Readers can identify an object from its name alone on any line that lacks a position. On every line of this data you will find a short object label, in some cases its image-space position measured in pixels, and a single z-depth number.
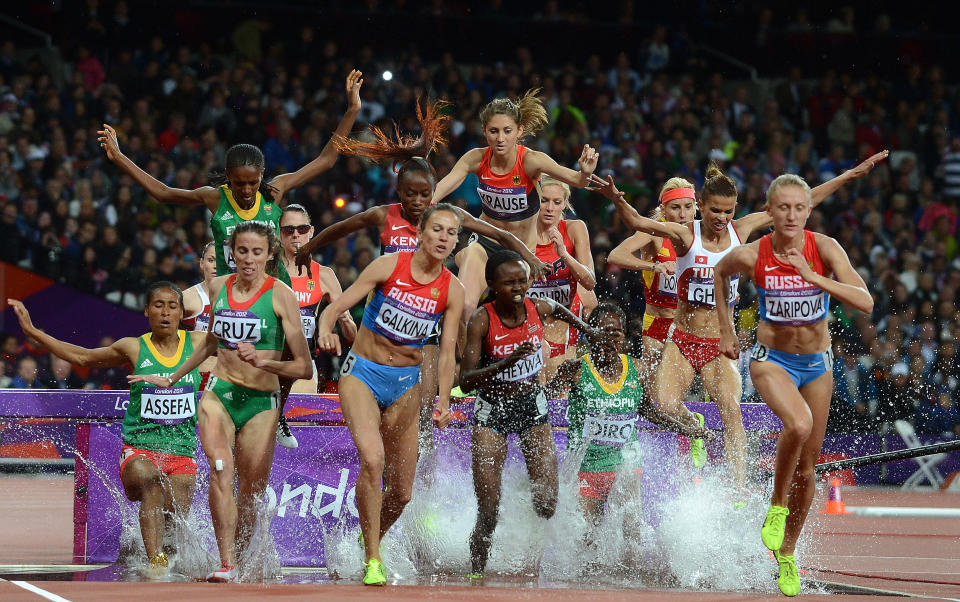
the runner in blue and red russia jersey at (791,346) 14.52
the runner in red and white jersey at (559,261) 19.62
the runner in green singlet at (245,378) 14.85
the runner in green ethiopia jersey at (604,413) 17.28
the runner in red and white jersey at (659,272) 19.19
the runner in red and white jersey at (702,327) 18.20
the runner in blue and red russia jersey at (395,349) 14.89
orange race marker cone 25.67
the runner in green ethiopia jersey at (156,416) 16.25
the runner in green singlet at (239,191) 16.69
